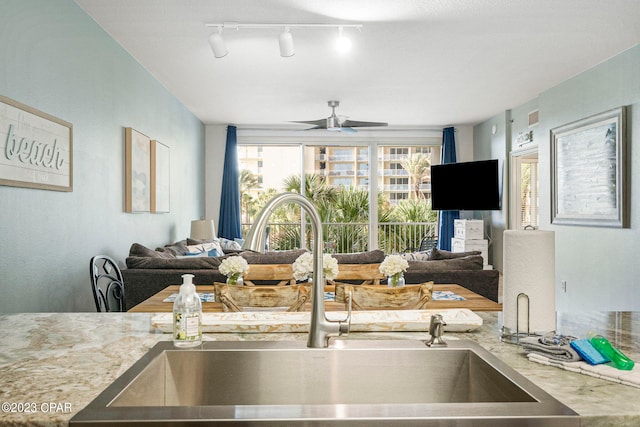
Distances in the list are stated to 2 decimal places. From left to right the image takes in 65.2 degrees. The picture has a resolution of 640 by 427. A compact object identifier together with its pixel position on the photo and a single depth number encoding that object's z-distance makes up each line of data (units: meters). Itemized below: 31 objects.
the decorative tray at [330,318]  1.45
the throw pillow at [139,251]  4.07
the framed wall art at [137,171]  4.37
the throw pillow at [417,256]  5.08
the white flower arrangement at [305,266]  2.33
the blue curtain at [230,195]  8.17
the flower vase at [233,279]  2.81
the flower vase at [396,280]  2.85
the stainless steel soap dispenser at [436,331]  1.27
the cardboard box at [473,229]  7.62
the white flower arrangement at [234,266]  2.74
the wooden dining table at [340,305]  2.37
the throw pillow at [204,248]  5.68
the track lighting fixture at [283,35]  3.66
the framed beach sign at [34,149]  2.57
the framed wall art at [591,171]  4.45
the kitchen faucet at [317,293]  1.19
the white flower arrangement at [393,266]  2.79
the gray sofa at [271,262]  3.46
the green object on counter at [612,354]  1.07
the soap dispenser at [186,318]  1.25
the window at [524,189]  7.12
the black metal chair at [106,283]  3.40
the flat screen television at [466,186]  7.38
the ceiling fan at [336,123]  6.25
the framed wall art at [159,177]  5.11
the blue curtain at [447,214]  8.40
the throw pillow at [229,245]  6.87
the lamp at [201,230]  6.56
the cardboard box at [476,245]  7.60
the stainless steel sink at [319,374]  1.21
